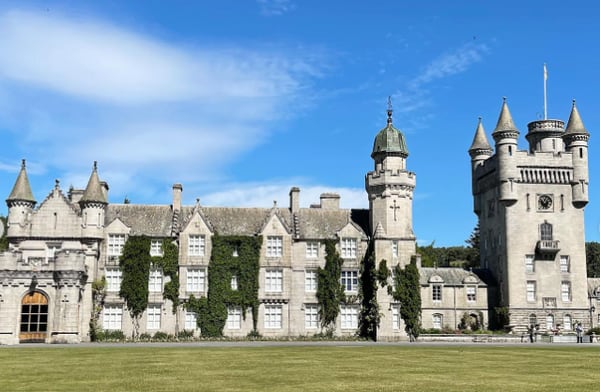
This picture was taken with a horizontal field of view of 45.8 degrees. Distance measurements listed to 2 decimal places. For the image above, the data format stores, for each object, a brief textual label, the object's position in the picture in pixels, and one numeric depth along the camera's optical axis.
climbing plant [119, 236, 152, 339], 51.78
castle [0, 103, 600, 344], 46.94
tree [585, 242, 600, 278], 104.75
